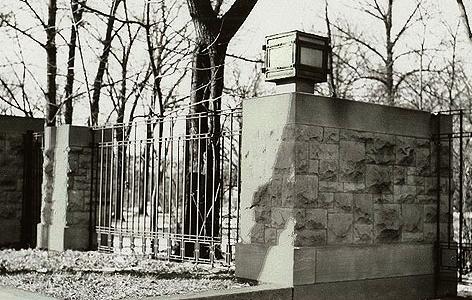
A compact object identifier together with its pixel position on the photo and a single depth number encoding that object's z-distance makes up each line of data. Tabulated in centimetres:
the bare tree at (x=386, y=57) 2658
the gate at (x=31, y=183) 1352
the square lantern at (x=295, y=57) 834
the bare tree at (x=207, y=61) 1192
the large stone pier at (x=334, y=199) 801
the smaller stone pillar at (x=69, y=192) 1218
